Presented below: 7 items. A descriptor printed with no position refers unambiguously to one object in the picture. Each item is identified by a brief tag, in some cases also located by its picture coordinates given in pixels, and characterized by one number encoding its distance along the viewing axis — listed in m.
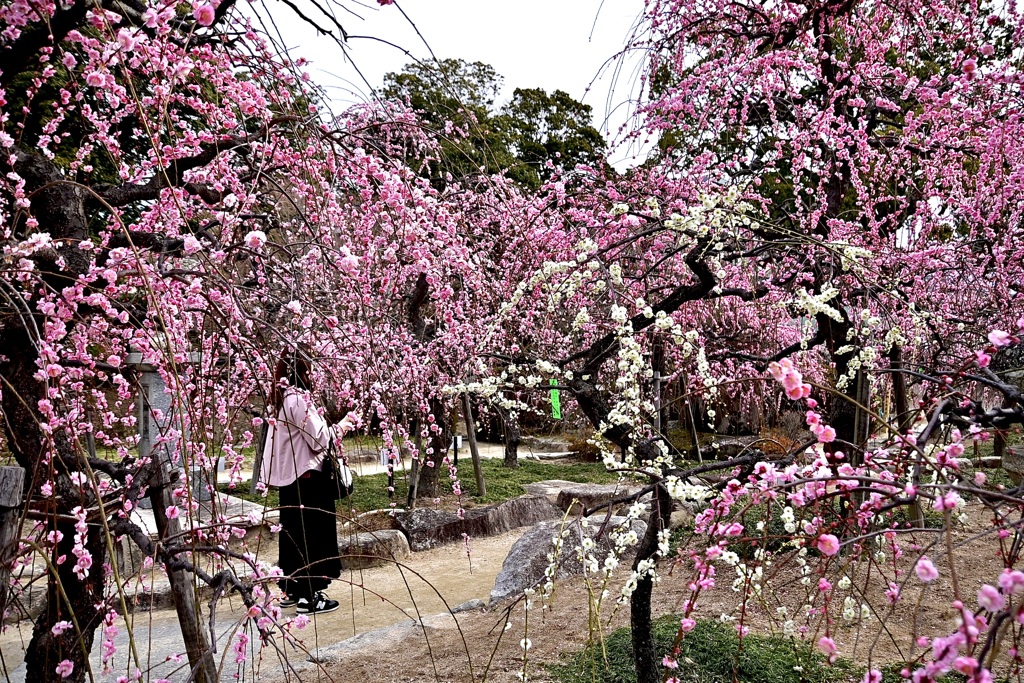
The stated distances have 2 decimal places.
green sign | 10.49
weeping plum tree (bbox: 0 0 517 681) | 2.04
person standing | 4.57
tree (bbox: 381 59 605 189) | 13.23
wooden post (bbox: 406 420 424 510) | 7.70
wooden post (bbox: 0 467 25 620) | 1.83
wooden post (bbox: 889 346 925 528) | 4.46
